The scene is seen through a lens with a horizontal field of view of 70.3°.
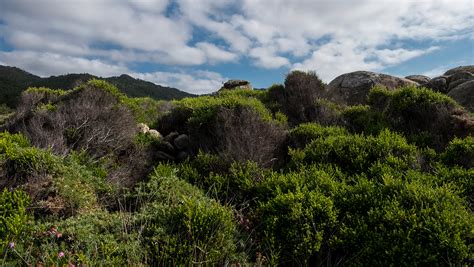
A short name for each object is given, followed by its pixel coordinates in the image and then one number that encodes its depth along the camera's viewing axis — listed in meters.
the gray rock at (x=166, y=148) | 11.40
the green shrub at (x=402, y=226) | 4.72
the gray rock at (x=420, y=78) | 17.78
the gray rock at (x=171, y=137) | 11.96
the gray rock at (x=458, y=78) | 14.48
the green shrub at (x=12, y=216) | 4.94
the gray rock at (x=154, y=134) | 12.02
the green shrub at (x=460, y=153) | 7.45
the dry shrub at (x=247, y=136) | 8.85
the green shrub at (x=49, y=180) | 6.41
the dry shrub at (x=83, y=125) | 9.88
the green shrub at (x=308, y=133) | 9.94
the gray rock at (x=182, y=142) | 11.36
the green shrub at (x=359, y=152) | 7.66
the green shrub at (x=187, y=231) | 4.82
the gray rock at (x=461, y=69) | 15.73
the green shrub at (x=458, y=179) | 6.06
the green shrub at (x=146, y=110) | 13.69
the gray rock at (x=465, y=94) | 12.75
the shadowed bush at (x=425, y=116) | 9.47
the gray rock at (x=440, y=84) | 14.94
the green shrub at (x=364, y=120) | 10.44
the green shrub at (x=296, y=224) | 5.37
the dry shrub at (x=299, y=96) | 13.09
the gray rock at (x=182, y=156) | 10.72
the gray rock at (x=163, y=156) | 10.94
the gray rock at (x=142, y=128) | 12.44
